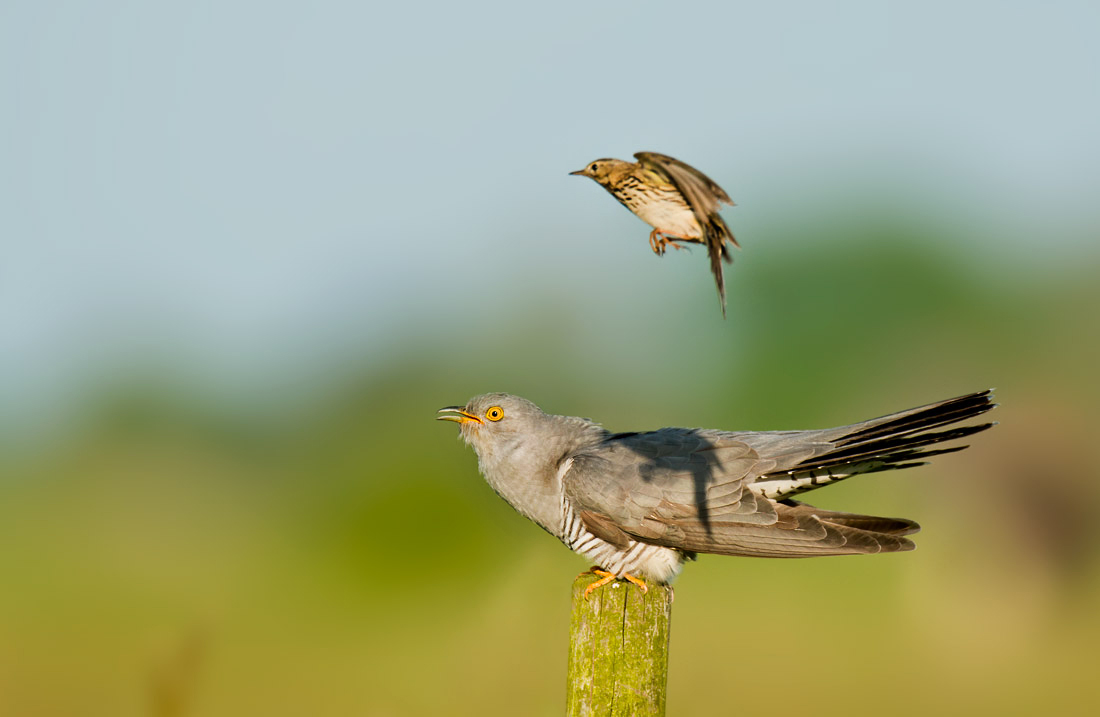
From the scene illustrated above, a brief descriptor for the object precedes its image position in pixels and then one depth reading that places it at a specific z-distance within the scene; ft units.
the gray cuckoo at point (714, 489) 25.00
